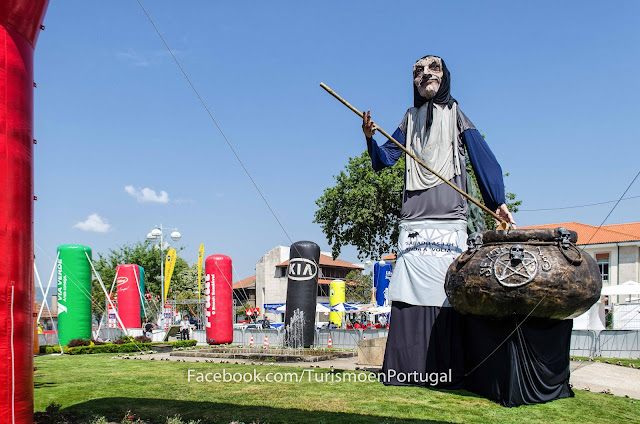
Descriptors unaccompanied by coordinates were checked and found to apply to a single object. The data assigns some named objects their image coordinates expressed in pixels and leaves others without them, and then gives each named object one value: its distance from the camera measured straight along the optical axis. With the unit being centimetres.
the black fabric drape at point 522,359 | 710
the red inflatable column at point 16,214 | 498
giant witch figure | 797
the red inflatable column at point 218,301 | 2381
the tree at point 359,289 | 5569
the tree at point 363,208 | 2680
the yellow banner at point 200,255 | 3344
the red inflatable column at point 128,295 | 2695
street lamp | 2912
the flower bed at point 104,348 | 2056
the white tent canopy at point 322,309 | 3200
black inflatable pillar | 1998
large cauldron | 634
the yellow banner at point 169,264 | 3588
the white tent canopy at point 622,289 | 2362
